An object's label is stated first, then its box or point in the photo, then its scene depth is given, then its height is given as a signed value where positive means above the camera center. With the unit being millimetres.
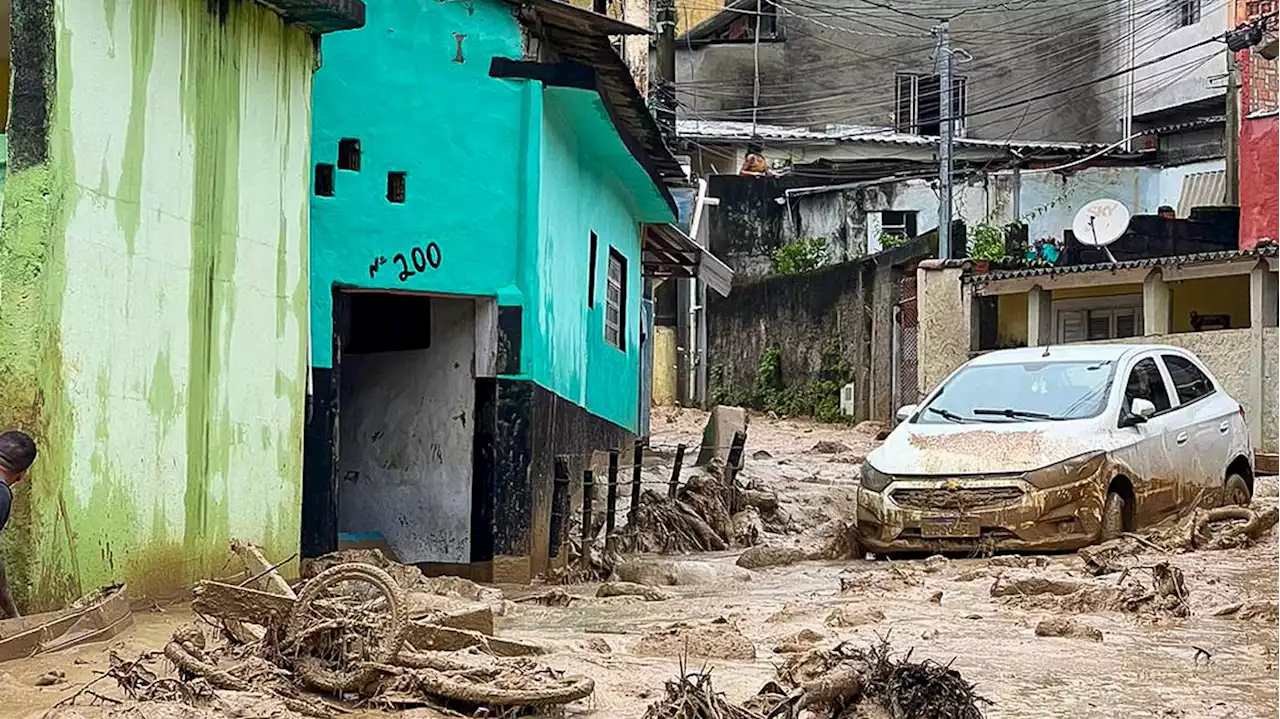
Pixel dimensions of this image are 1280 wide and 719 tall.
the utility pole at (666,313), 33344 +1161
